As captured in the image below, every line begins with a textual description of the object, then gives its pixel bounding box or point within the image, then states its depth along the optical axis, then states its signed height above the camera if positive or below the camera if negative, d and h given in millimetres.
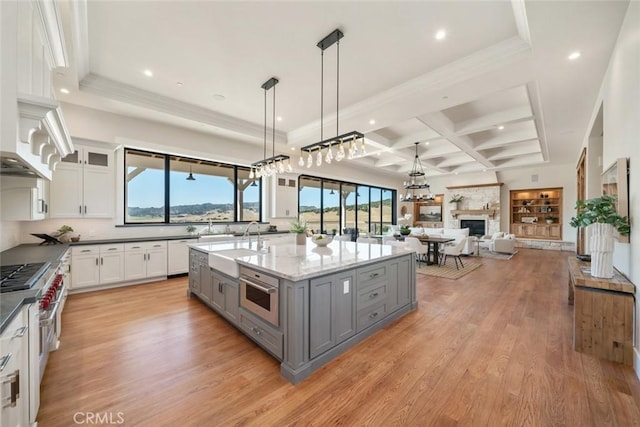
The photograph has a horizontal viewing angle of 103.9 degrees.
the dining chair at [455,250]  6952 -1011
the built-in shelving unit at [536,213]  9953 +51
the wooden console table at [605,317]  2266 -965
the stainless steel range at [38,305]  1516 -681
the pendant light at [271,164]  3725 +781
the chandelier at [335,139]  2754 +858
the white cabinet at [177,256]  5043 -878
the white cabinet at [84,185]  4090 +476
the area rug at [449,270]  5469 -1333
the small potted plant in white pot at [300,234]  3689 -302
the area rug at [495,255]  7859 -1344
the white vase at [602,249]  2408 -336
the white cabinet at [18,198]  2582 +159
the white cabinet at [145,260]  4539 -884
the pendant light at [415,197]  7574 +549
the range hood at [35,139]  1390 +534
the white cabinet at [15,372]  1159 -810
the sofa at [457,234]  7598 -651
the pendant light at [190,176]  5847 +869
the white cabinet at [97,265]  4059 -877
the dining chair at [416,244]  6043 -729
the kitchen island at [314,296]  2086 -856
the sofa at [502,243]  8516 -993
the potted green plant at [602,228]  2344 -128
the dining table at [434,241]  6268 -688
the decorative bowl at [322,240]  3456 -366
